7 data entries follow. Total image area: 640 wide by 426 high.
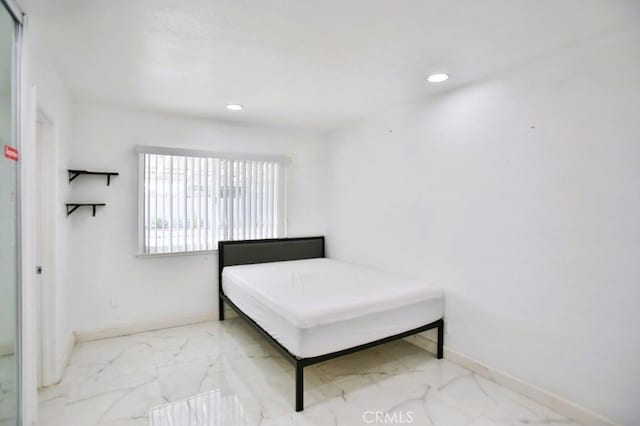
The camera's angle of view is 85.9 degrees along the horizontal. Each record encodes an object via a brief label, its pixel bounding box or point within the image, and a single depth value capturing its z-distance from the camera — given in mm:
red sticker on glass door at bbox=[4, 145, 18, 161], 1664
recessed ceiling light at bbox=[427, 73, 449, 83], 2729
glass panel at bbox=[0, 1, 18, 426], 1669
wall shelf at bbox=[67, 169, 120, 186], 3279
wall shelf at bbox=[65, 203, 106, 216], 3225
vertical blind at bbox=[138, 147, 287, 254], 3779
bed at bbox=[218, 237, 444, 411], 2400
